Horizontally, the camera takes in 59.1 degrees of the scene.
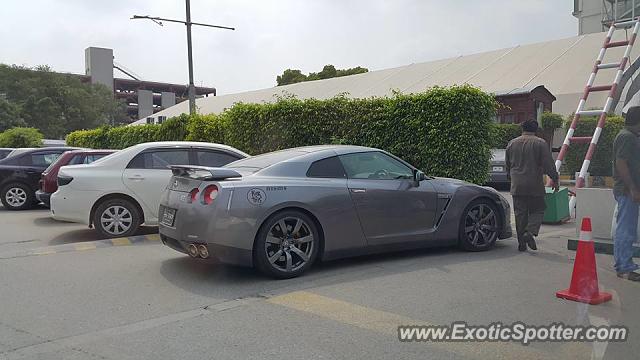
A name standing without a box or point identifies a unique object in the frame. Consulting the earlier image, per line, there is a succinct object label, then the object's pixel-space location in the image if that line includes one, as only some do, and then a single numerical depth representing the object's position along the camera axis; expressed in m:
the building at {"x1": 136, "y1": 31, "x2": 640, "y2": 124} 25.44
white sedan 9.00
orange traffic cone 5.30
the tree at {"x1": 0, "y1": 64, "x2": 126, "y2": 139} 56.12
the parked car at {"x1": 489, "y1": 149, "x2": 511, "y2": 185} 16.64
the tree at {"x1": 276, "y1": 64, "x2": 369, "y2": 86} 57.69
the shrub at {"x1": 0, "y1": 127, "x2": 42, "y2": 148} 30.98
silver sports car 6.03
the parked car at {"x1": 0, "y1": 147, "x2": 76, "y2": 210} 13.50
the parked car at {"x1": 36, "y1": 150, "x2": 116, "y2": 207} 10.95
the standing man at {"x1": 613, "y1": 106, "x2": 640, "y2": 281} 5.95
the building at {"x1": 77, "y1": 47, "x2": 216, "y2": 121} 98.12
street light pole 19.58
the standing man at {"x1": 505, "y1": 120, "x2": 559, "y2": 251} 7.52
